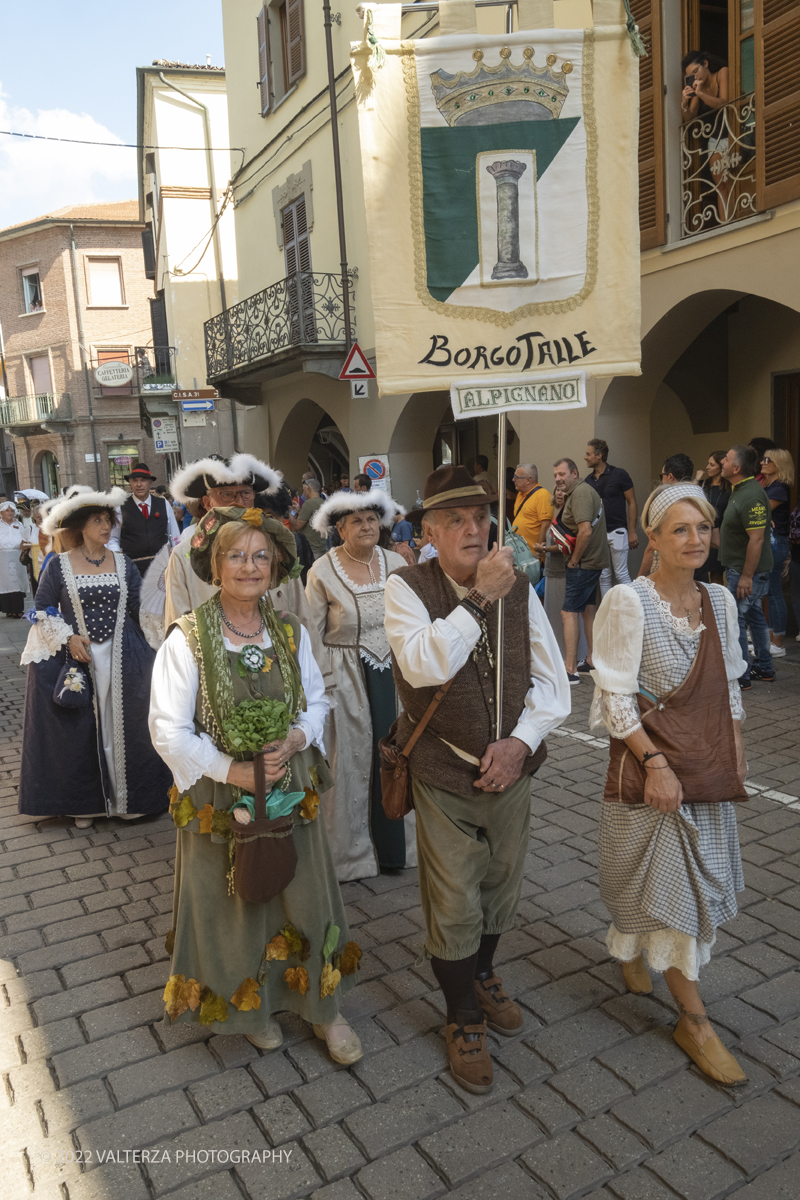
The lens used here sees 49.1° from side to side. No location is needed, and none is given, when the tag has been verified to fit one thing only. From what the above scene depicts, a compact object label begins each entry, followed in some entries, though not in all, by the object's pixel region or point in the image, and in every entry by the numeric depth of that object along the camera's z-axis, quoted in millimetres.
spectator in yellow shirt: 8391
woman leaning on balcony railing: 7977
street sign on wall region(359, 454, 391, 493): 11875
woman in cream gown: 4164
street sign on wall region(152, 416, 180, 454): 18391
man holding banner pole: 2707
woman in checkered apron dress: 2754
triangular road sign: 10211
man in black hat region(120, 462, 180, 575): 8578
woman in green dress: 2723
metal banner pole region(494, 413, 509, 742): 2689
